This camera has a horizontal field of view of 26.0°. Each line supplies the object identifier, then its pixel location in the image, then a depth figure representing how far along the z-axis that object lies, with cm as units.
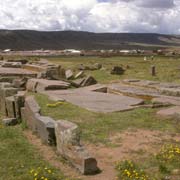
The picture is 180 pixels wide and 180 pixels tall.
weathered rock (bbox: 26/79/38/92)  1714
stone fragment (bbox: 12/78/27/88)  1759
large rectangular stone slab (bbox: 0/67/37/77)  2107
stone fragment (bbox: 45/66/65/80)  1958
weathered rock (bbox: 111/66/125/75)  2513
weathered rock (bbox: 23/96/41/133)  999
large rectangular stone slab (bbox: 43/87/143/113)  1221
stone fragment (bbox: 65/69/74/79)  2200
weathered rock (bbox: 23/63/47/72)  2301
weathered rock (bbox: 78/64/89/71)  2811
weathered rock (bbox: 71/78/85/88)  1833
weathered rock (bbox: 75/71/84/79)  2230
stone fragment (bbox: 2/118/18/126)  1120
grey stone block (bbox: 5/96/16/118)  1224
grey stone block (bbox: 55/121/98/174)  678
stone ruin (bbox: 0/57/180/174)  740
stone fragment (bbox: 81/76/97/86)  1844
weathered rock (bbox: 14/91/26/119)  1194
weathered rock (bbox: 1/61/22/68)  2523
